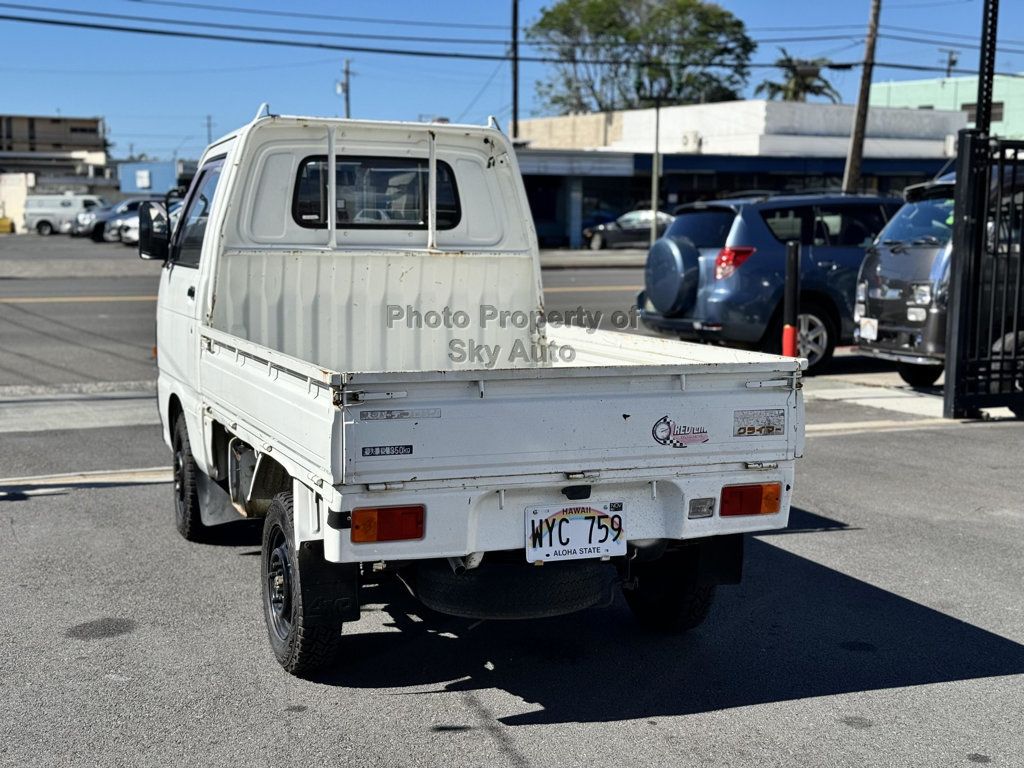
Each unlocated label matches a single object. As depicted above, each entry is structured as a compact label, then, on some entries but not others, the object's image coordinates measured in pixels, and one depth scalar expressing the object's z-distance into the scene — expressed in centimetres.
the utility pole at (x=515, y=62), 4174
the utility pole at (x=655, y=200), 3731
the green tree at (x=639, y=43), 7712
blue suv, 1309
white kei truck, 427
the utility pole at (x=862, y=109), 2886
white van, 5156
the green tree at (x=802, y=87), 6548
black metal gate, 1056
